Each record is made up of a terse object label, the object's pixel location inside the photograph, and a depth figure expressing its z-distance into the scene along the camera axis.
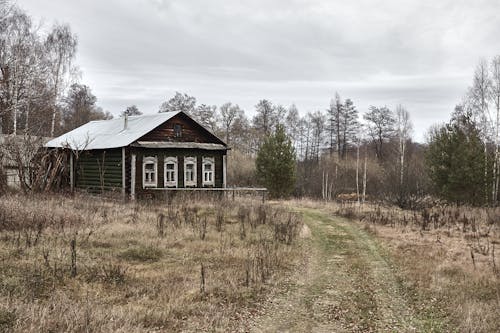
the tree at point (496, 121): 25.45
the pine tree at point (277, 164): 27.12
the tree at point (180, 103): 50.09
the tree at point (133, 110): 57.04
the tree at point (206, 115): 49.81
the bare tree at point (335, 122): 50.69
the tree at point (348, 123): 50.66
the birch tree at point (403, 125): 39.17
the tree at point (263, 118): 51.75
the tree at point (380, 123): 49.91
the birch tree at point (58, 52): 29.86
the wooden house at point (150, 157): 20.45
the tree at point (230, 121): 51.59
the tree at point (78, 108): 47.60
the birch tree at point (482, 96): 28.04
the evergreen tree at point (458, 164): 24.81
